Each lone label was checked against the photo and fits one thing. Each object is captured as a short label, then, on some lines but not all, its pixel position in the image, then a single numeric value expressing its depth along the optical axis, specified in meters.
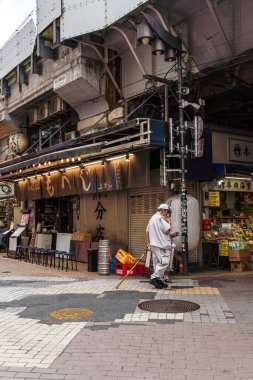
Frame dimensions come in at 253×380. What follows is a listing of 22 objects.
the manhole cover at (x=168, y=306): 7.65
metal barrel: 12.62
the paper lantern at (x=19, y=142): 21.55
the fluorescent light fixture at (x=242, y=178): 13.50
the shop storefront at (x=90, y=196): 13.26
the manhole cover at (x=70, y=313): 7.27
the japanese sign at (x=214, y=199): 13.41
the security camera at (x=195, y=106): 11.89
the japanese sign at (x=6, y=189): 23.59
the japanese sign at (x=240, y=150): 13.80
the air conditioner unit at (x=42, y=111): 19.42
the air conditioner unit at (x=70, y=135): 17.52
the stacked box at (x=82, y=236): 15.62
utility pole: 11.42
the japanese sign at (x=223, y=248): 12.83
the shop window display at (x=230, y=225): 12.83
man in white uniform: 9.66
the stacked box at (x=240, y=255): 12.57
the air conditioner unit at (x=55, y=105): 17.86
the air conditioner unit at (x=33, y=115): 20.45
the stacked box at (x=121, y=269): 12.10
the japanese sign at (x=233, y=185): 13.36
